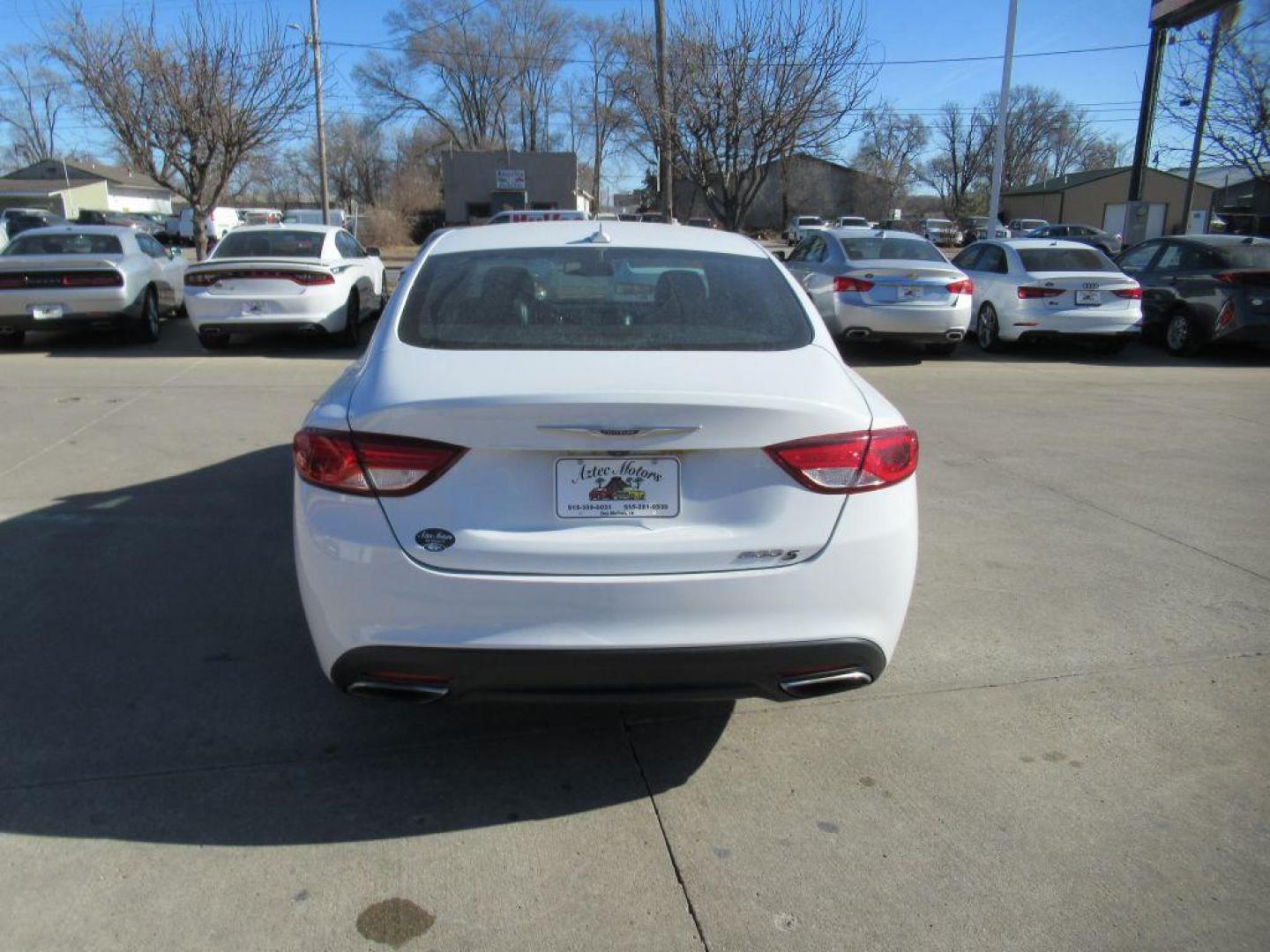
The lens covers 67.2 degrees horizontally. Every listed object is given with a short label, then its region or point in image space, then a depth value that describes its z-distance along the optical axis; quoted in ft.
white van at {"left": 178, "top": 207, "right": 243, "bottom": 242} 103.47
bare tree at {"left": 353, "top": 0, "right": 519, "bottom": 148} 211.82
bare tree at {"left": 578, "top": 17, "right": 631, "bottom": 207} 91.02
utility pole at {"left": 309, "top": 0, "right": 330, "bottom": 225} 69.27
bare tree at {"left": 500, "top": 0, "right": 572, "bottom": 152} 203.82
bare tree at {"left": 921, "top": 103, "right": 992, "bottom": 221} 268.62
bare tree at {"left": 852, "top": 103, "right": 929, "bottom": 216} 238.07
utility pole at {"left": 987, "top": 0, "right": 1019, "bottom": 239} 72.64
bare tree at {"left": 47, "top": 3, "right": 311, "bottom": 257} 58.29
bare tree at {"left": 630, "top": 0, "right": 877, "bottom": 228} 53.47
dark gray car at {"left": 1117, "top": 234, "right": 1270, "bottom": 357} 38.73
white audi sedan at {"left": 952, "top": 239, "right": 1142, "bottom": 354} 39.17
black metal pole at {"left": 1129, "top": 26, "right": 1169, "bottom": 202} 89.86
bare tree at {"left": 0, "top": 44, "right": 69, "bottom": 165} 292.40
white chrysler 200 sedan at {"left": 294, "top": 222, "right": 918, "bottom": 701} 8.30
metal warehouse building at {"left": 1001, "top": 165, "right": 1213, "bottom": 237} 214.07
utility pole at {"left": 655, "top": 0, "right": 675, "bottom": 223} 56.18
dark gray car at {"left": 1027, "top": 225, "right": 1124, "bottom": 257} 108.46
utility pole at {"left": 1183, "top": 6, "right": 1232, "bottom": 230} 75.92
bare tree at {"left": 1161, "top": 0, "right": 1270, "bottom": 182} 72.59
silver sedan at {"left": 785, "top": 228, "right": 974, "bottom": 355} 37.06
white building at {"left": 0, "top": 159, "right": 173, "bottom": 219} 256.32
